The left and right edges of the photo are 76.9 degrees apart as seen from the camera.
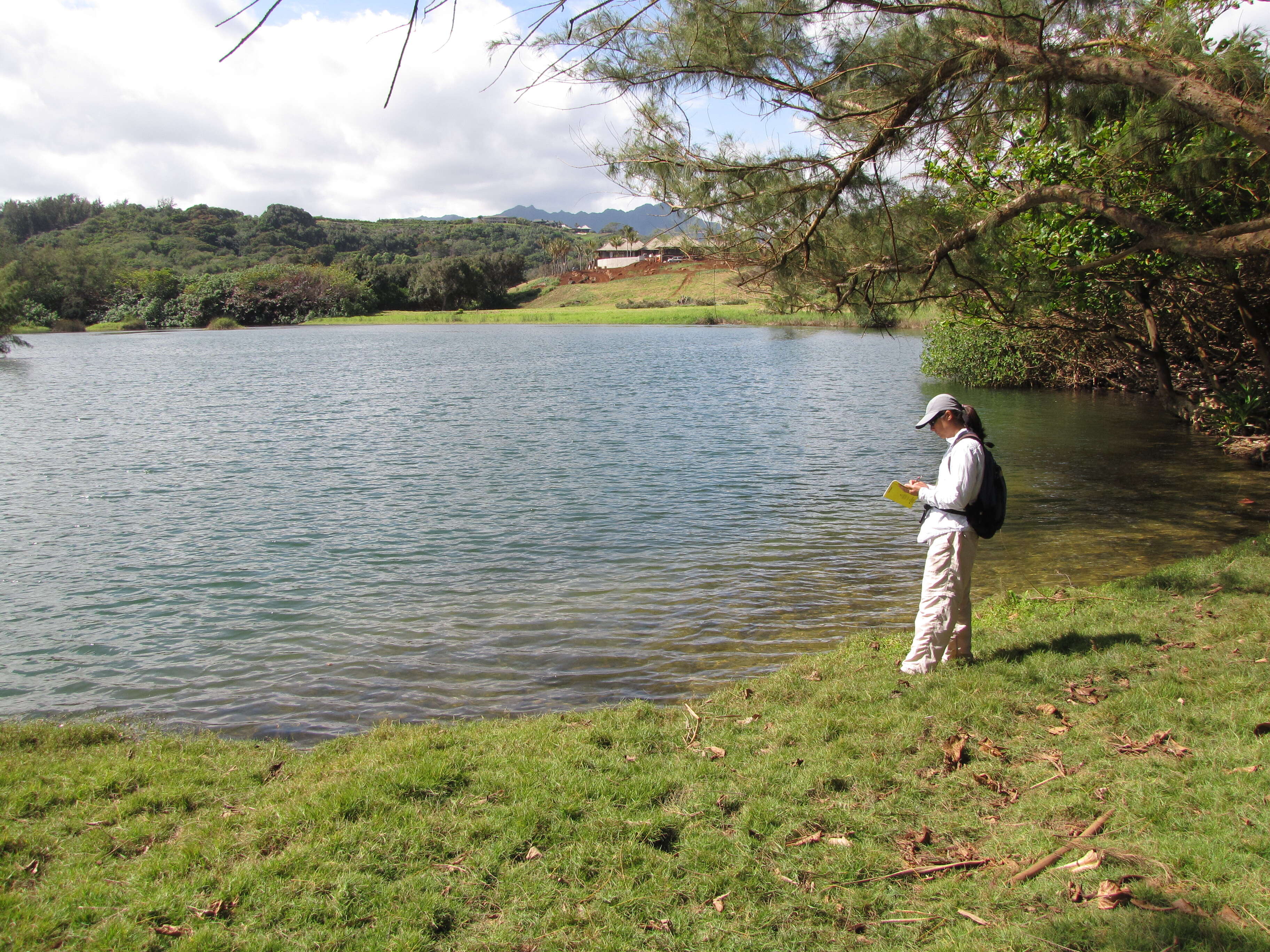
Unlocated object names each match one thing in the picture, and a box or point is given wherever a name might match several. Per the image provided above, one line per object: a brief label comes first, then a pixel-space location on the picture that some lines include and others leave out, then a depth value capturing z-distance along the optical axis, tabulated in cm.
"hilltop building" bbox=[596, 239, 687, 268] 13788
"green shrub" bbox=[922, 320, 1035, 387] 2942
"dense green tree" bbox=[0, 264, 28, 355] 5447
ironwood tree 797
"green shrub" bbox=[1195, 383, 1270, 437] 1630
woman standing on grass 603
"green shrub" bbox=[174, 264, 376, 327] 10600
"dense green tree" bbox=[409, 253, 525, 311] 11931
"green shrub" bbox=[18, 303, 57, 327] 9188
